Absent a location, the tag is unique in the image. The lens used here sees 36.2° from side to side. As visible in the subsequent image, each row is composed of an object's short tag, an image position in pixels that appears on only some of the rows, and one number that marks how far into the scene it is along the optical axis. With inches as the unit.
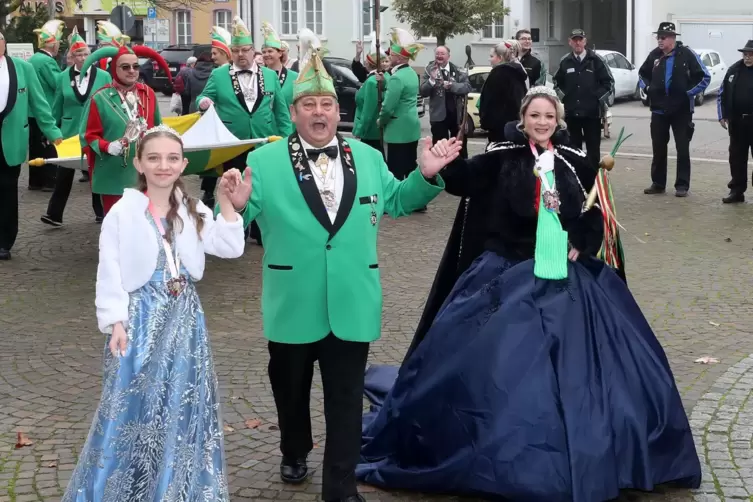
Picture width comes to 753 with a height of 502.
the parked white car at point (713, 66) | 1159.6
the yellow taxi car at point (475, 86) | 798.5
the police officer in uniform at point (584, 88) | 556.7
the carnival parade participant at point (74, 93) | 477.7
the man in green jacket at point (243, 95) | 405.4
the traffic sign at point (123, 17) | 861.2
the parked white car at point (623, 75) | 1146.0
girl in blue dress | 163.9
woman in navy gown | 182.4
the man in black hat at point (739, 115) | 499.2
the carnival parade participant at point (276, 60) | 452.0
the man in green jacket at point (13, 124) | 384.5
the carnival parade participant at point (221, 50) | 474.6
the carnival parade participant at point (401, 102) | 474.9
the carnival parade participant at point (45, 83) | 518.3
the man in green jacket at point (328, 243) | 182.5
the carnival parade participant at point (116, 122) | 320.5
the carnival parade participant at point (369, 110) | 483.5
